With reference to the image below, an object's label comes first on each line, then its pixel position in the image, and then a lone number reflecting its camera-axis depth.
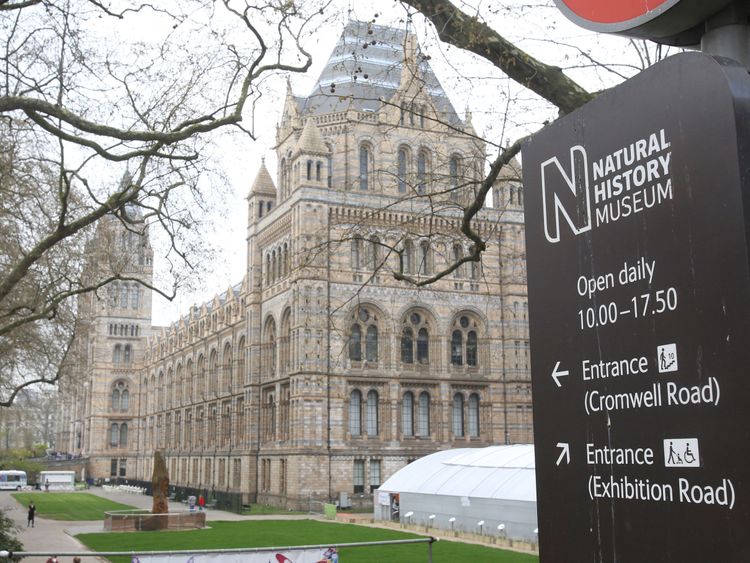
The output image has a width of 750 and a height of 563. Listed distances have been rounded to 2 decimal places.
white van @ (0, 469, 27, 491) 82.06
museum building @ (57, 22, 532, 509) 45.00
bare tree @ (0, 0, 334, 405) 14.76
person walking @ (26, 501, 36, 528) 37.00
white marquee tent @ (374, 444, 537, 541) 29.67
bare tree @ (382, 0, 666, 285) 8.41
